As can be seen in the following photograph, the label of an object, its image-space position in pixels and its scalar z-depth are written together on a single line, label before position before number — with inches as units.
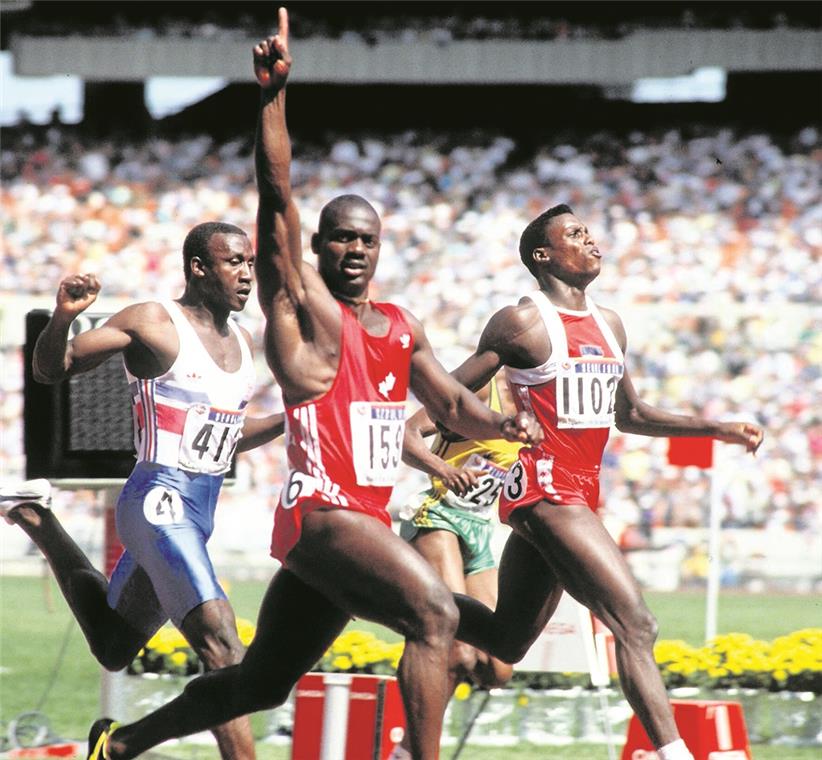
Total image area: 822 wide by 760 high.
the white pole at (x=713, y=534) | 991.0
